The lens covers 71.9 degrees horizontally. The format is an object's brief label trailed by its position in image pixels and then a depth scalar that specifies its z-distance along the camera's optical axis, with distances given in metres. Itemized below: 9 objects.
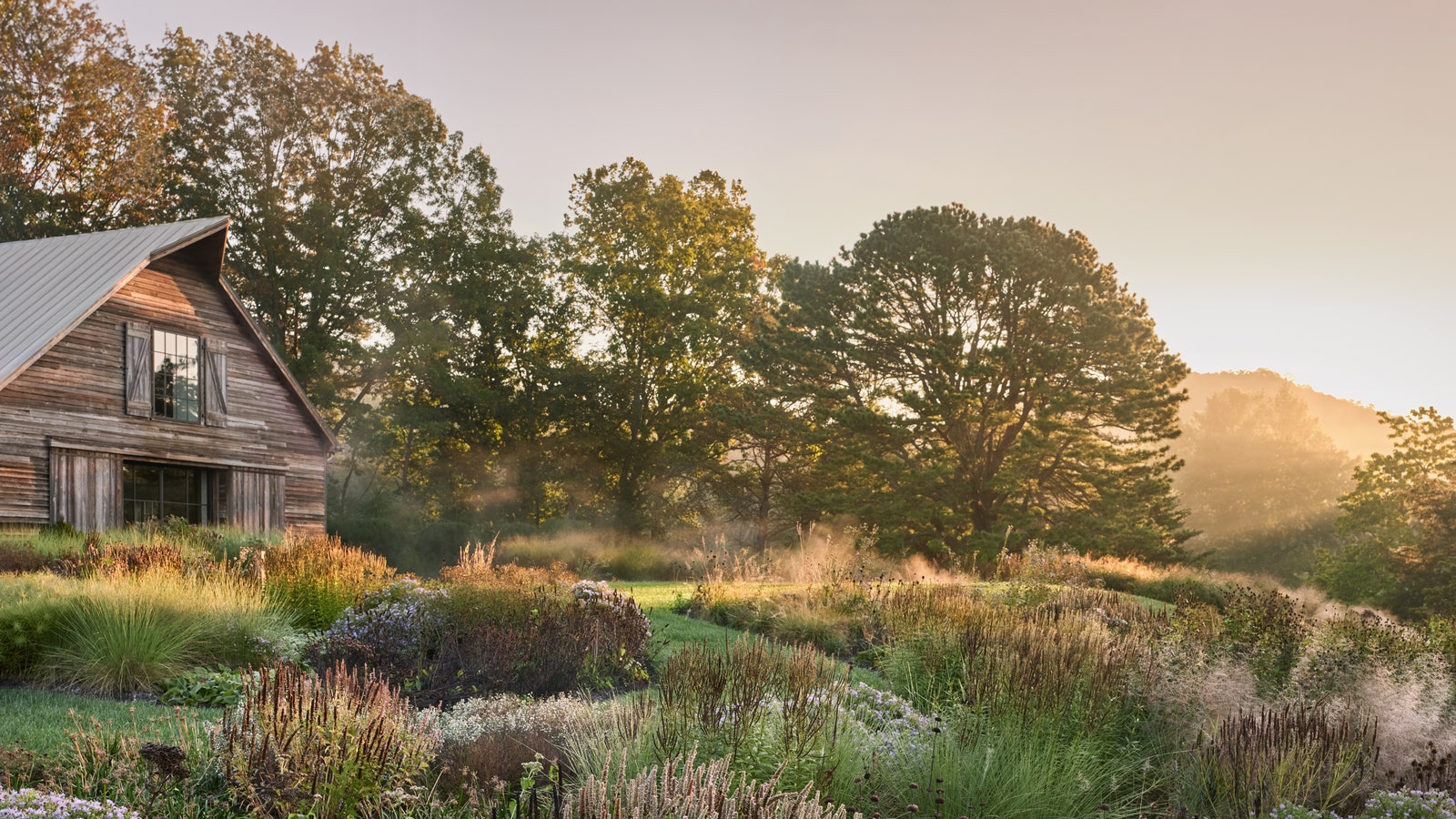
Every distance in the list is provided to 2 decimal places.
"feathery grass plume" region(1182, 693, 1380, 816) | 5.23
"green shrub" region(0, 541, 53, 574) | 11.95
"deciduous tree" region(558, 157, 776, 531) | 34.88
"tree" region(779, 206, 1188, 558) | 27.41
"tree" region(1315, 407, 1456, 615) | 21.98
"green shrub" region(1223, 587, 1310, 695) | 8.17
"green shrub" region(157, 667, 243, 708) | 7.66
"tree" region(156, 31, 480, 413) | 30.92
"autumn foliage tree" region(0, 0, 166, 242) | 25.84
